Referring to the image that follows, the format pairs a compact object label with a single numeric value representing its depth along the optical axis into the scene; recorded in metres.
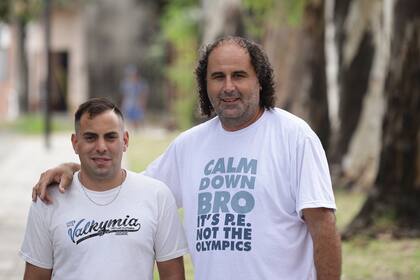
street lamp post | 23.09
